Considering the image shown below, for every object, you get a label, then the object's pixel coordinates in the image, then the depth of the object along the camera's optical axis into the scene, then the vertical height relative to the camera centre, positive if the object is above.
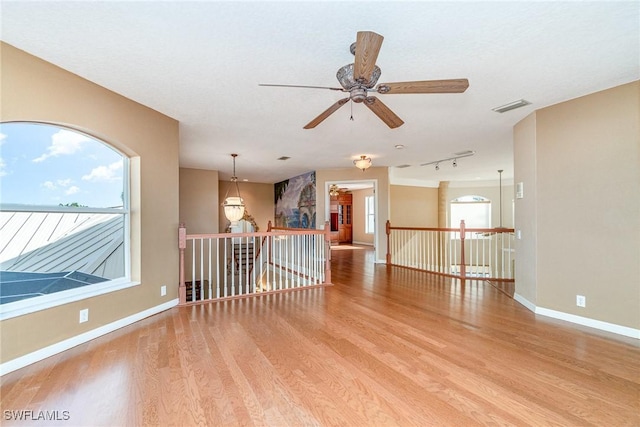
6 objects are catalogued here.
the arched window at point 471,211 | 9.87 +0.05
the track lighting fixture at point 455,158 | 5.70 +1.24
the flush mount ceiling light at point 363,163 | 5.21 +0.97
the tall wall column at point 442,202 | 9.31 +0.37
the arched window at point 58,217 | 2.29 -0.01
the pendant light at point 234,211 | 6.77 +0.08
